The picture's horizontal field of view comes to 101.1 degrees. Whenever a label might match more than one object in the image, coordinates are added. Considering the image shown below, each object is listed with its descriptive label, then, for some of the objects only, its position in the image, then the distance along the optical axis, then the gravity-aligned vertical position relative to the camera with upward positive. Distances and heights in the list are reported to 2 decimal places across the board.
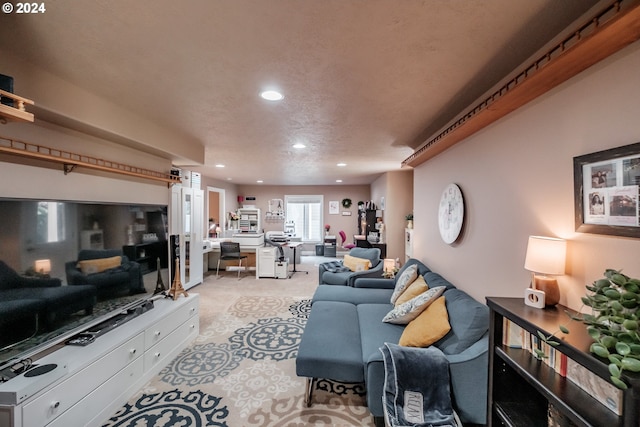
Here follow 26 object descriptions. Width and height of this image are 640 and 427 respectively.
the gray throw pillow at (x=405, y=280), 2.90 -0.75
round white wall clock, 2.35 +0.00
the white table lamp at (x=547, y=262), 1.23 -0.24
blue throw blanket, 1.54 -1.08
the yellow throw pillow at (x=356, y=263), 4.40 -0.84
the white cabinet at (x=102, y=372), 1.43 -1.06
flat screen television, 1.54 -0.20
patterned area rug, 1.88 -1.44
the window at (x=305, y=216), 9.14 -0.04
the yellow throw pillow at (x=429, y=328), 1.93 -0.87
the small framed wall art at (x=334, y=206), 8.98 +0.29
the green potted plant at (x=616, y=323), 0.72 -0.34
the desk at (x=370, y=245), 5.96 -0.73
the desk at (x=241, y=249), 5.82 -0.75
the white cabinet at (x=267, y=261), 5.80 -1.01
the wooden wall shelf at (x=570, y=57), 0.88 +0.64
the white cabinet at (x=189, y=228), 4.33 -0.21
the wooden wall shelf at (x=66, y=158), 1.65 +0.46
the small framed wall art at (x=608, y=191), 0.98 +0.09
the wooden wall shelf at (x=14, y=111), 1.27 +0.53
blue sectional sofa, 1.60 -1.03
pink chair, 8.78 -0.79
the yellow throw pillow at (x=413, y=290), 2.61 -0.77
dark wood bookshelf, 0.82 -0.67
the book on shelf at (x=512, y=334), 1.31 -0.62
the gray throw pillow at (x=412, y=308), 2.24 -0.83
